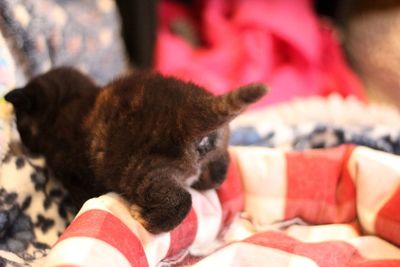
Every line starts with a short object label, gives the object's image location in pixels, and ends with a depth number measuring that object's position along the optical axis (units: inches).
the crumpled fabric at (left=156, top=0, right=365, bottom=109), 41.2
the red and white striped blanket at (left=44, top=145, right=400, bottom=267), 26.2
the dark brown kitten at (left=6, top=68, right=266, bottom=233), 25.9
